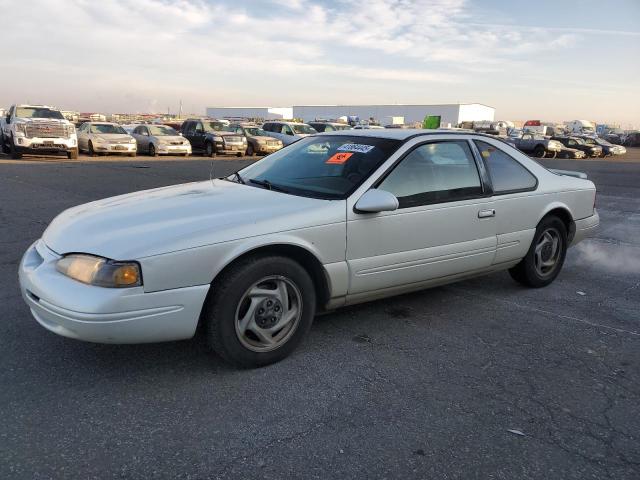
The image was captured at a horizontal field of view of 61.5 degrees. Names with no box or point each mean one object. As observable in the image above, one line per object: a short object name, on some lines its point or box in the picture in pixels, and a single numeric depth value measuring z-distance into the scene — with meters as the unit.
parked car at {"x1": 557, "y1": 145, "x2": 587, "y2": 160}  32.88
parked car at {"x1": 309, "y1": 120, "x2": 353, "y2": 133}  30.38
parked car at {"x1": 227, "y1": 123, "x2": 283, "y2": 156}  25.78
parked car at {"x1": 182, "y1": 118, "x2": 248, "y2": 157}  24.31
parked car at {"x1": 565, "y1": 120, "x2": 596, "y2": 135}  91.88
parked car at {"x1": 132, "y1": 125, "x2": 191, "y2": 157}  22.50
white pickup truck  18.03
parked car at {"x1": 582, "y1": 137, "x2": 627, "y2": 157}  37.44
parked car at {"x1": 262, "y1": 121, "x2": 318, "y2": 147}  27.06
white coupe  2.88
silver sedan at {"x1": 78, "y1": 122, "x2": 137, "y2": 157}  20.95
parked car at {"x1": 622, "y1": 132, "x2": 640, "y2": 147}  61.84
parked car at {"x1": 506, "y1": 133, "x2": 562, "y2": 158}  32.66
